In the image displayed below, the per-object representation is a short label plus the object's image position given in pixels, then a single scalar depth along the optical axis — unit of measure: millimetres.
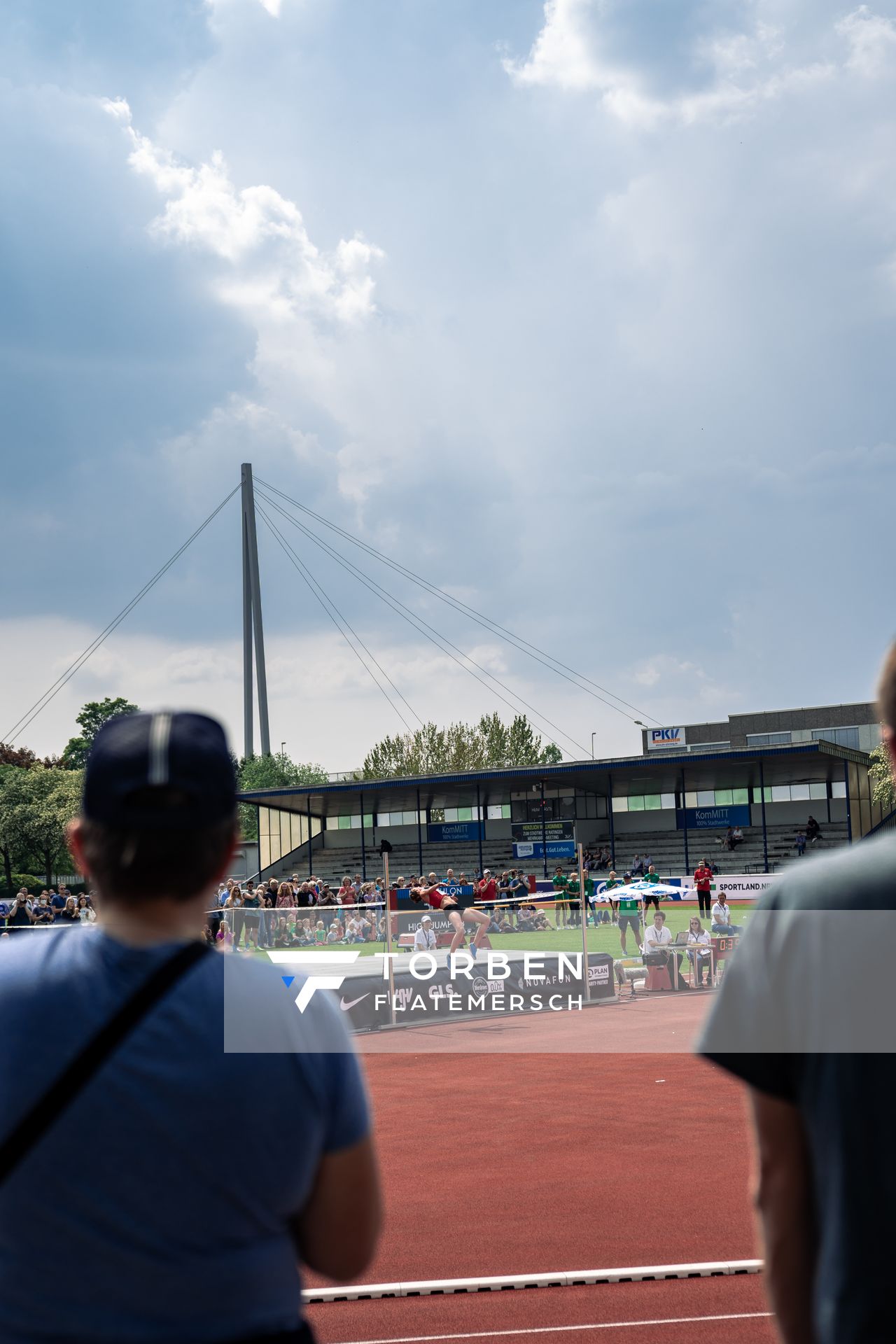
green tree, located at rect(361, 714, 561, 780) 97875
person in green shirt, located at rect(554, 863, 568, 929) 33531
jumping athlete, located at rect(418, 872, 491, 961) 20188
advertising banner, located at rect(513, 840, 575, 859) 65375
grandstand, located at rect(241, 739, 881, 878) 61062
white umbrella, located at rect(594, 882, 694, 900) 29656
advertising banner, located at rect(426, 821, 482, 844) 70000
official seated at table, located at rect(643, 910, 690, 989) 23266
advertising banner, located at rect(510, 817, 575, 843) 67312
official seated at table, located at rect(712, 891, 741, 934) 23938
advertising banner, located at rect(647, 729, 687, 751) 86675
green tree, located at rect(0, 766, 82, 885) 77188
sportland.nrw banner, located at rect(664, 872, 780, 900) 30328
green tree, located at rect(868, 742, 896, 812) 62975
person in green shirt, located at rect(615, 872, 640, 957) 25031
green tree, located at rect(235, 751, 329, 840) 117625
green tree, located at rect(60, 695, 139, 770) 125188
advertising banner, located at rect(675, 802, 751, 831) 63469
